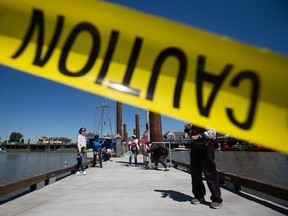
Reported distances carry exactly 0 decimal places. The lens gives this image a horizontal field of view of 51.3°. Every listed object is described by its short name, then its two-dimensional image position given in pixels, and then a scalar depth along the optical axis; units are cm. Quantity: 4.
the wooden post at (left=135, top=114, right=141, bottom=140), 5453
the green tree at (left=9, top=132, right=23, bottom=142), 17228
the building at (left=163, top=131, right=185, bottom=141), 15732
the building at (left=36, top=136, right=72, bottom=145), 16435
